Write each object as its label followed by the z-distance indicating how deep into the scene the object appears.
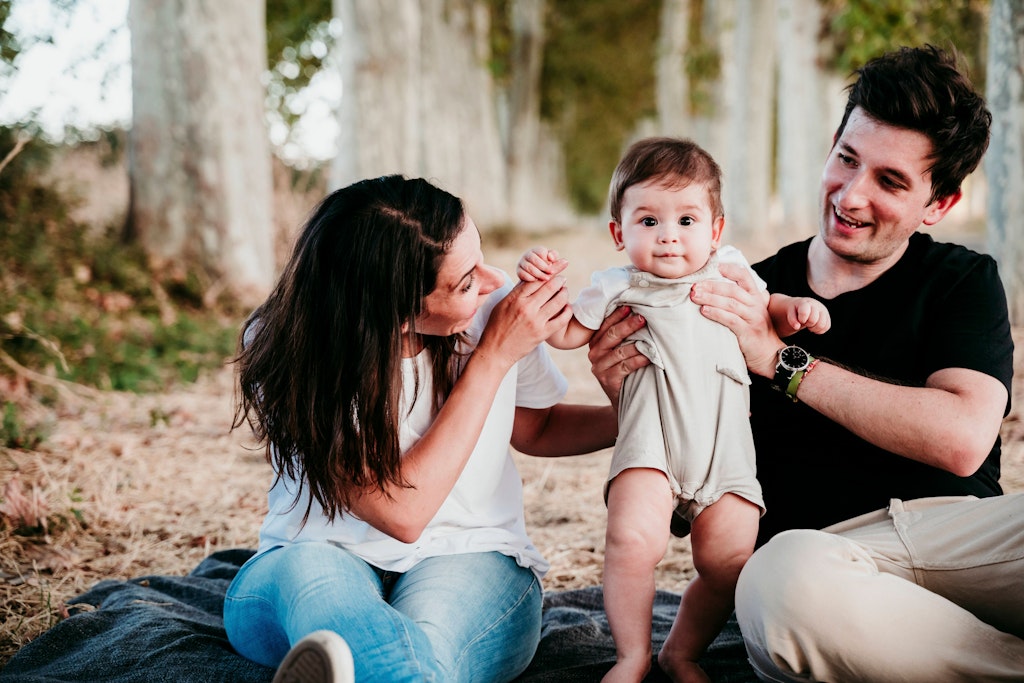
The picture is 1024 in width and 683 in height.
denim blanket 2.76
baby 2.59
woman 2.51
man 2.26
